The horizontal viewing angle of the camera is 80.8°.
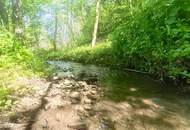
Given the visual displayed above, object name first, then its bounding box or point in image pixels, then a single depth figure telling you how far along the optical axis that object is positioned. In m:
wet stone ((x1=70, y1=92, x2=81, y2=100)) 2.55
